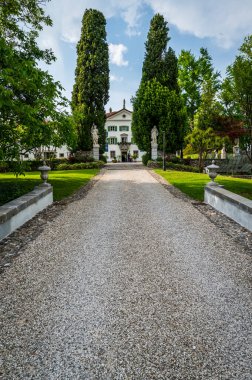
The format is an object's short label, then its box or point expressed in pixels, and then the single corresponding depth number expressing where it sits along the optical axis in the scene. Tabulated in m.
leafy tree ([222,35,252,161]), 11.59
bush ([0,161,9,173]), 27.99
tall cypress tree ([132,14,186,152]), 31.69
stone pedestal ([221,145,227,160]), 38.50
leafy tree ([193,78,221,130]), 31.72
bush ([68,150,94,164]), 33.03
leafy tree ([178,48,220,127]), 38.25
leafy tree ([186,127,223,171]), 31.23
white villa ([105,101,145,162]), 61.25
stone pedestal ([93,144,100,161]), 33.81
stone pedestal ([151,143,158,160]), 31.90
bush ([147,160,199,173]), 28.50
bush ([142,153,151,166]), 33.83
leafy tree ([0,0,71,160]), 8.61
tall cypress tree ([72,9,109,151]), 33.16
